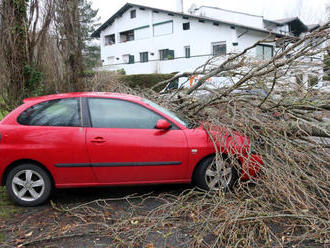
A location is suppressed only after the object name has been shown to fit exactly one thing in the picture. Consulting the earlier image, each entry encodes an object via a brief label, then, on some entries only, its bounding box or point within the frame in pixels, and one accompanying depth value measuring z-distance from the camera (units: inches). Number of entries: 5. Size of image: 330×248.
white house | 887.1
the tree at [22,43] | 269.1
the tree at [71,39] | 308.5
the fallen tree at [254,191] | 125.1
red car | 158.2
